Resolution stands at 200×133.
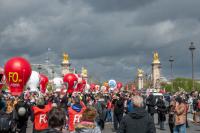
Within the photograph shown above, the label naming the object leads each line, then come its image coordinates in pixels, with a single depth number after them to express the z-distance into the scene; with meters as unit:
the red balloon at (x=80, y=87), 42.53
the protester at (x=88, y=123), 6.98
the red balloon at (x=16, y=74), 20.94
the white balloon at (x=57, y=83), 53.65
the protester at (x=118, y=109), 21.94
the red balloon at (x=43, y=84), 36.86
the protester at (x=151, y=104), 24.28
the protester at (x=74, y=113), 11.96
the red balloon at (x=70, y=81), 37.41
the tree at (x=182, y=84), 177.77
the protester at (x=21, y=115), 13.93
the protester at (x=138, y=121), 8.35
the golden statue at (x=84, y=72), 167.00
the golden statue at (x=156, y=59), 189.95
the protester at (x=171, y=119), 18.62
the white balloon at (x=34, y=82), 33.40
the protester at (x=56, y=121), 6.02
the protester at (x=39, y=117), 12.58
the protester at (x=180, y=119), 14.56
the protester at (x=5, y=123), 10.43
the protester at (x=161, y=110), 22.79
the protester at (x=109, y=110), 27.86
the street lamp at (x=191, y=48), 42.50
